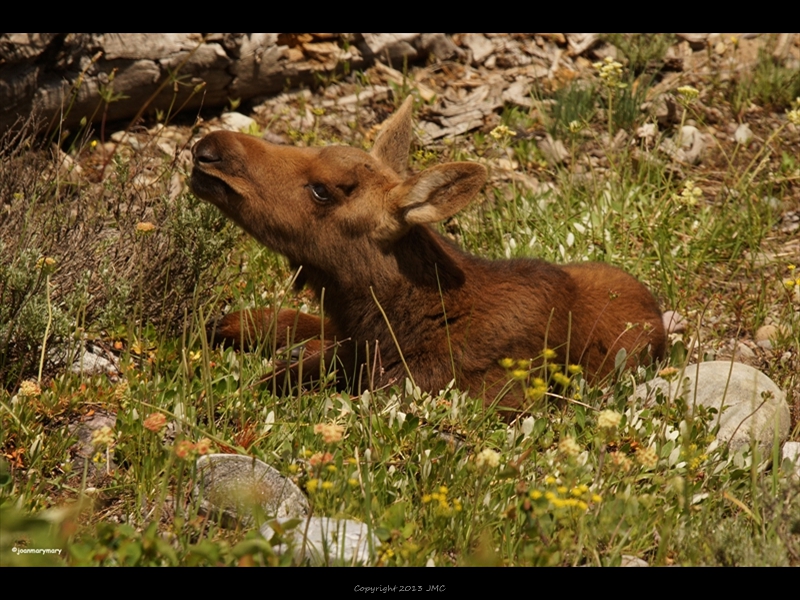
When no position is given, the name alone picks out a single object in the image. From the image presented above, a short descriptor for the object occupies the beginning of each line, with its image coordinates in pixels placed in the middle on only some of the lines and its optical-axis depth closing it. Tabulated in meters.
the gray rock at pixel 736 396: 10.29
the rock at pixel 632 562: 7.91
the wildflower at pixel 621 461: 7.10
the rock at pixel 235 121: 17.62
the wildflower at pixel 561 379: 7.94
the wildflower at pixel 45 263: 9.87
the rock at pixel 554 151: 17.00
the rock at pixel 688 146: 16.98
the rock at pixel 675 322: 13.42
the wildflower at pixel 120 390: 9.34
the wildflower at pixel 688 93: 13.89
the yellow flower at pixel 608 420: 6.96
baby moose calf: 11.30
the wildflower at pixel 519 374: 7.57
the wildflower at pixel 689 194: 13.29
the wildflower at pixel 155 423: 7.18
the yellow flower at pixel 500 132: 13.92
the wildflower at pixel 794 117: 14.11
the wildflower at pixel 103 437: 6.62
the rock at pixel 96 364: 10.87
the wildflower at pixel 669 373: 8.85
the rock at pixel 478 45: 20.05
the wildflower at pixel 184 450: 6.59
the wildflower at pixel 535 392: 7.58
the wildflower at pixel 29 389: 8.45
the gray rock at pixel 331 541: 6.98
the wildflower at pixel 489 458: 6.82
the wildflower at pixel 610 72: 14.57
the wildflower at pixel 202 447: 6.57
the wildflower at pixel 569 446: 6.87
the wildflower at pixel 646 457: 7.20
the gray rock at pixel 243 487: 7.89
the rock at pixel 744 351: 13.11
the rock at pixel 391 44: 19.25
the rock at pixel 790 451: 10.23
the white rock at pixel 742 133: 17.62
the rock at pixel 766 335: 13.40
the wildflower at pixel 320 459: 6.80
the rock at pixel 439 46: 19.81
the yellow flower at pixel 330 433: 6.70
